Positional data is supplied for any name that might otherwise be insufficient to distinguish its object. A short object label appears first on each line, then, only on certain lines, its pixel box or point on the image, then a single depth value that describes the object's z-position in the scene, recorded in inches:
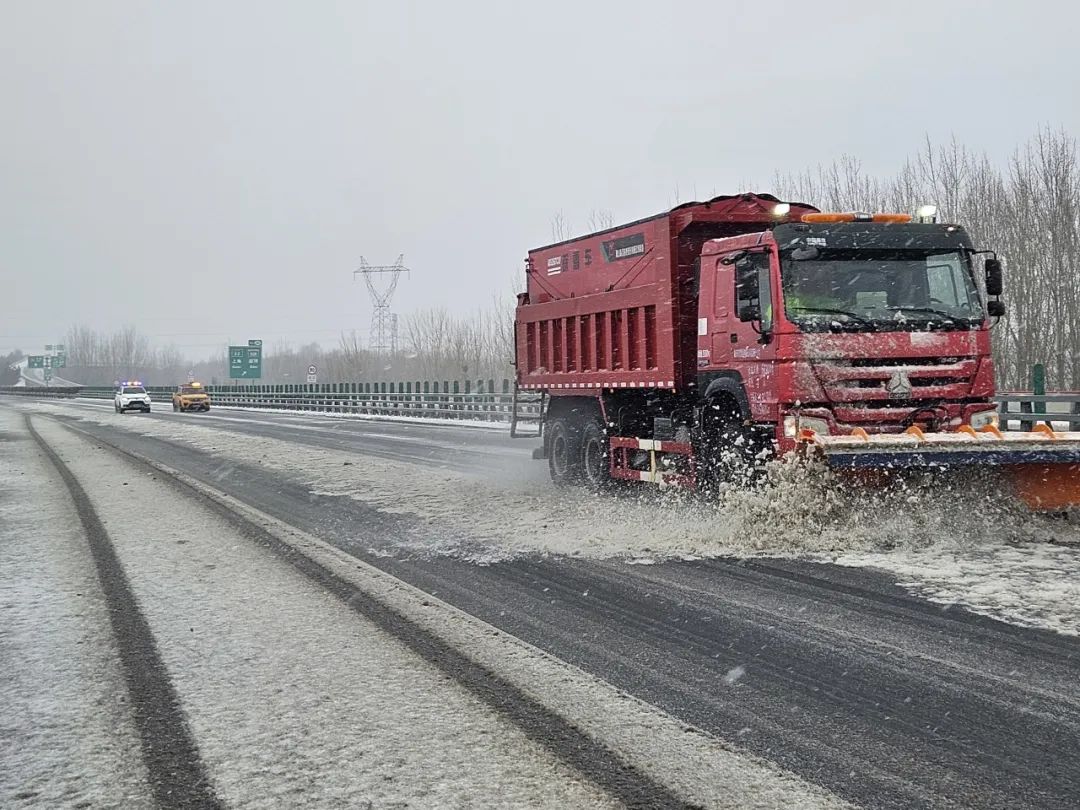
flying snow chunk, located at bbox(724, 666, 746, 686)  172.7
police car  1958.7
